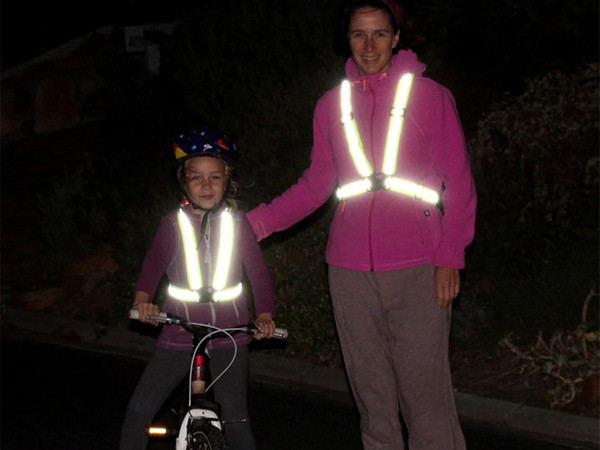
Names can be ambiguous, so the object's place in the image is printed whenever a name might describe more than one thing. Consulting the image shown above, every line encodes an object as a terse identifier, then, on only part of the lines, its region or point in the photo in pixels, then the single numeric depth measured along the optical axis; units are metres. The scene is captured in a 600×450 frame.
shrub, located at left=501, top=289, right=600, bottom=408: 7.51
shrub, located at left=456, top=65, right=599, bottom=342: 8.73
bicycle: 4.44
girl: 4.85
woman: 4.61
